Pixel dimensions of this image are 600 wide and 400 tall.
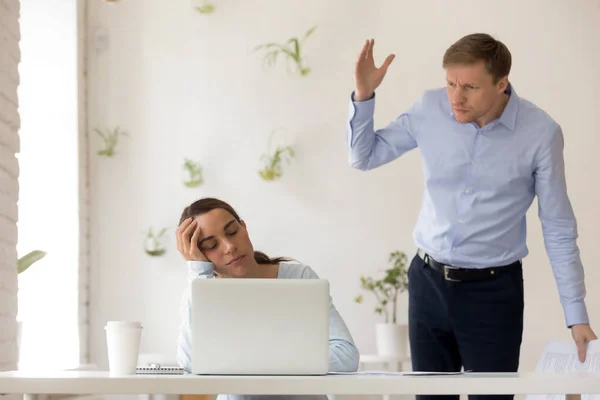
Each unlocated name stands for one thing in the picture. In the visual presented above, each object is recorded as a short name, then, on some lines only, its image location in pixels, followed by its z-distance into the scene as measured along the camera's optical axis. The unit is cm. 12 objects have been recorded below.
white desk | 229
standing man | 387
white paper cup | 259
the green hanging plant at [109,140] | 737
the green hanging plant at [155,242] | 733
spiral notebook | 261
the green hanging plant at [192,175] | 730
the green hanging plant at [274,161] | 724
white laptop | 246
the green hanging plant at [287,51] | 734
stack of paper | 305
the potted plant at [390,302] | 668
